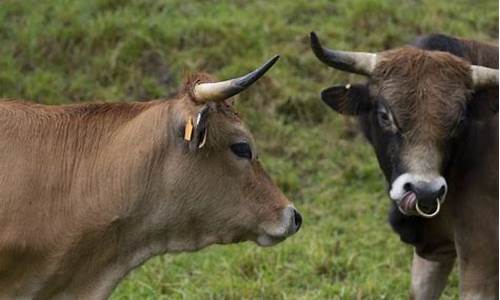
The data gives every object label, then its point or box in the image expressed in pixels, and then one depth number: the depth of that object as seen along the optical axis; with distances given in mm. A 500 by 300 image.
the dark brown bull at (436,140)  13867
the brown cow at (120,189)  12867
